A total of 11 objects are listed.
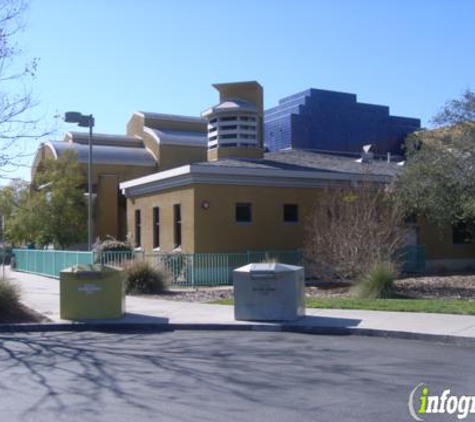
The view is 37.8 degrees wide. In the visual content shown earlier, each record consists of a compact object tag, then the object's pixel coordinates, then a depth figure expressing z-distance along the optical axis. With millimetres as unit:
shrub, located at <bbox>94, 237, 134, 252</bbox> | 26125
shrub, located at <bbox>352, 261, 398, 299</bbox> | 17656
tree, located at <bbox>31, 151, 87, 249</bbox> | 39219
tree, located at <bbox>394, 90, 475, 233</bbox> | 19844
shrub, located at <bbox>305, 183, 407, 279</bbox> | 20578
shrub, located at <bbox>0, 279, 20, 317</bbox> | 14859
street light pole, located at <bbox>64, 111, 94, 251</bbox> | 23942
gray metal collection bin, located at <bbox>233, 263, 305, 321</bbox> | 13961
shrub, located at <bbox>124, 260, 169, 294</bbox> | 20125
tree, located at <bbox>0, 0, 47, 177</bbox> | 15055
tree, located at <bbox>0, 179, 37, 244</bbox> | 39250
